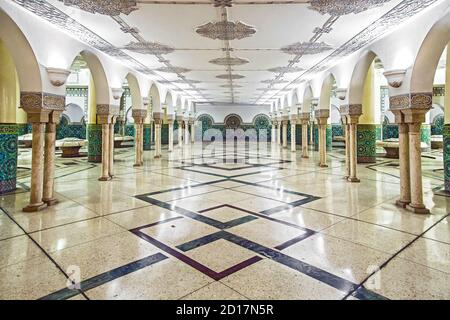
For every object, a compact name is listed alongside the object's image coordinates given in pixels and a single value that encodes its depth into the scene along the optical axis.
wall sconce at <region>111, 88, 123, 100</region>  4.81
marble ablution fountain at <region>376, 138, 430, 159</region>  7.33
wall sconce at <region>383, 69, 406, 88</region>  3.03
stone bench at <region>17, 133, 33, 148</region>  8.74
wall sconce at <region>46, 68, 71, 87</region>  3.07
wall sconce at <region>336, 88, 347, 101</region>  4.75
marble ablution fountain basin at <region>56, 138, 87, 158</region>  7.70
